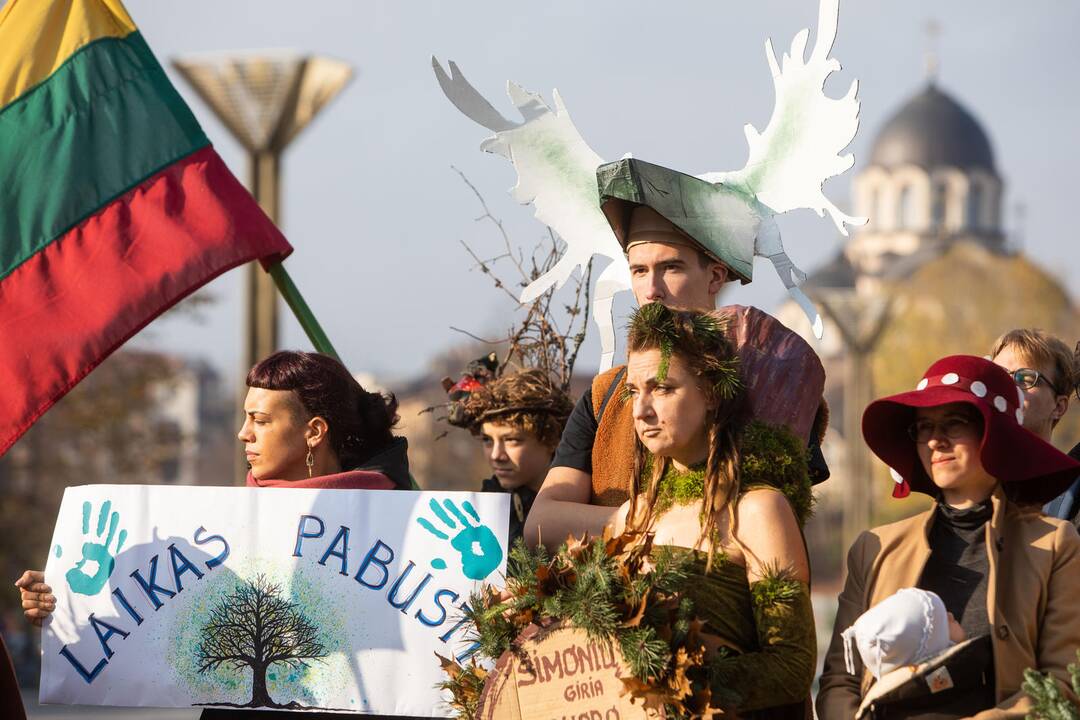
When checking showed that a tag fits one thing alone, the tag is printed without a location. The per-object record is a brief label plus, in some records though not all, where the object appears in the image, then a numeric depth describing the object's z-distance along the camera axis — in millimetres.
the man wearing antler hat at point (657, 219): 8930
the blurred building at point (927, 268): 108437
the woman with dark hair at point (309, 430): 10000
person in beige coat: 8023
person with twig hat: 12305
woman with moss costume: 7914
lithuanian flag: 11516
